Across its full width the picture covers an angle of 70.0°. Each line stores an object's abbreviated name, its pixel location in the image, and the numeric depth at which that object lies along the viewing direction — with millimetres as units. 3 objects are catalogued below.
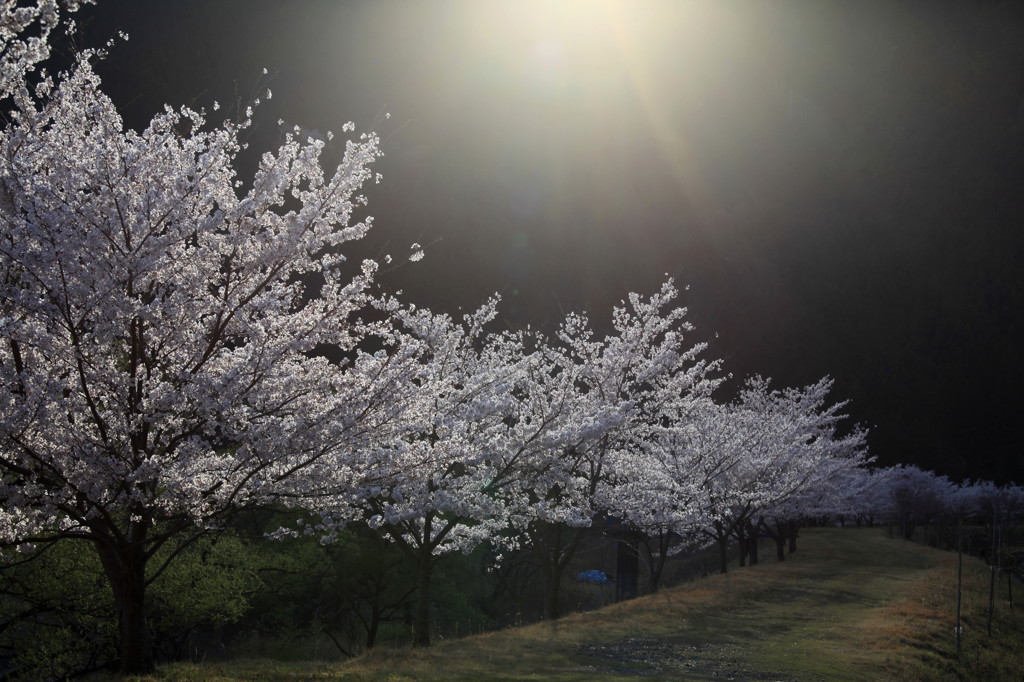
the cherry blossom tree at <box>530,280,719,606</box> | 17984
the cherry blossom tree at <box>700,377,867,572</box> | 25781
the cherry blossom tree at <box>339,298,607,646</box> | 9117
